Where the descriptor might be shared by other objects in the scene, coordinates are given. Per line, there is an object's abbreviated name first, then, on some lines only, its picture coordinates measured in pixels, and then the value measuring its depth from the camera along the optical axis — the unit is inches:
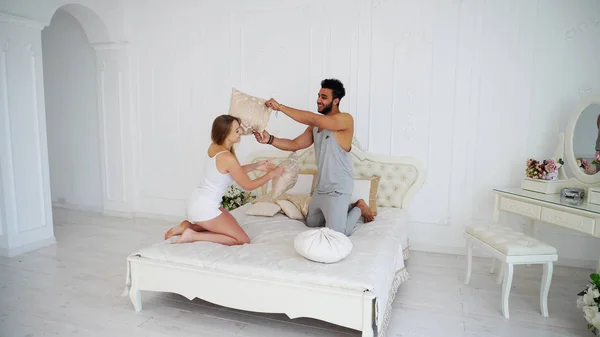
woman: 127.0
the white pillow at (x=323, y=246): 106.1
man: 136.7
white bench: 120.5
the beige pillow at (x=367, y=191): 167.0
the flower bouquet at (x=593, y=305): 104.2
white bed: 97.7
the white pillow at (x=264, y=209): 161.5
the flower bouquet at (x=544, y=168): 147.9
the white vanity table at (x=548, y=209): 123.6
